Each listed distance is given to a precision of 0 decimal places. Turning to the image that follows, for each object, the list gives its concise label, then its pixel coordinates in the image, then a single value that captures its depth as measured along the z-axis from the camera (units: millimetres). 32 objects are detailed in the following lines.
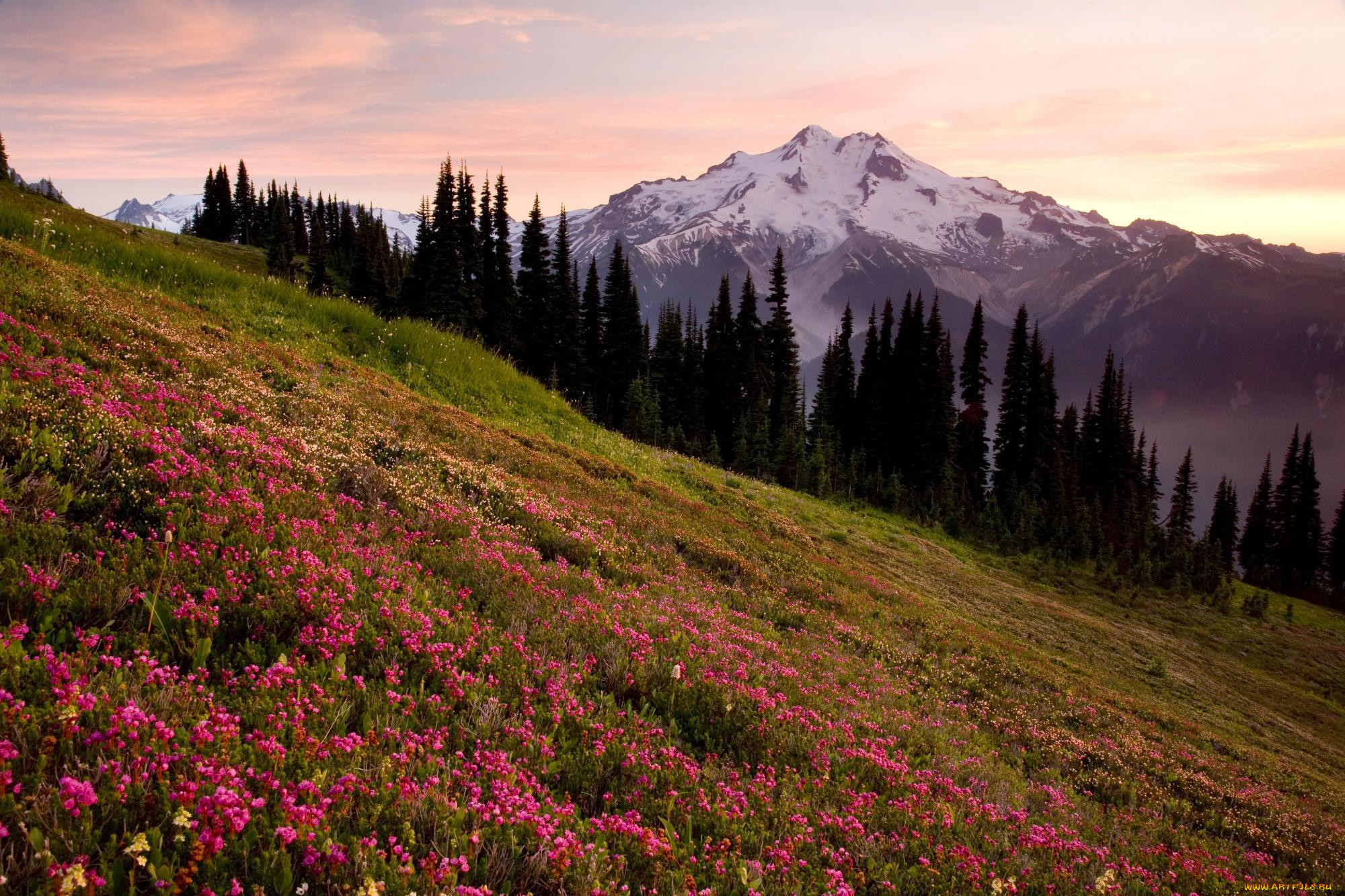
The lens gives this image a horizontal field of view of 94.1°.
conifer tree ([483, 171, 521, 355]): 63500
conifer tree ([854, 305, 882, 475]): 75625
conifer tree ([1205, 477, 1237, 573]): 95375
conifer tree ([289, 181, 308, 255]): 133625
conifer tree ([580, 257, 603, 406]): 72125
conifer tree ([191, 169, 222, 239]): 135000
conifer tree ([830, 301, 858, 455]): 81312
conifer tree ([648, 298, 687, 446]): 75875
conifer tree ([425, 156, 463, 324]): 57625
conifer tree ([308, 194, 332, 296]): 83438
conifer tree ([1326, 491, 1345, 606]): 84188
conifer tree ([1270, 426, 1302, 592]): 85188
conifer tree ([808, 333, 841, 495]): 57406
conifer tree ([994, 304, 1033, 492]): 75500
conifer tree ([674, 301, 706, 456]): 74188
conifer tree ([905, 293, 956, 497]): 68562
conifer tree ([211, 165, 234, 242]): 134625
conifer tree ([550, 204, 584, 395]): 68312
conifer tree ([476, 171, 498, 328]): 65500
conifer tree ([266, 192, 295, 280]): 91625
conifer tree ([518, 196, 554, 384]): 66688
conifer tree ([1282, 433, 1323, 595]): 85000
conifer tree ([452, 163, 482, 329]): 59125
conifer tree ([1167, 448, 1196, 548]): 85450
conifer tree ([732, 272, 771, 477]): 62406
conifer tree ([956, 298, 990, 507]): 71375
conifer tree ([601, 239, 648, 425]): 72938
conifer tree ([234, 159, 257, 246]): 137625
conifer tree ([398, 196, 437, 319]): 63844
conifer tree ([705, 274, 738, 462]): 75812
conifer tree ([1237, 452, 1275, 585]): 91375
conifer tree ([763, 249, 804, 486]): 71500
